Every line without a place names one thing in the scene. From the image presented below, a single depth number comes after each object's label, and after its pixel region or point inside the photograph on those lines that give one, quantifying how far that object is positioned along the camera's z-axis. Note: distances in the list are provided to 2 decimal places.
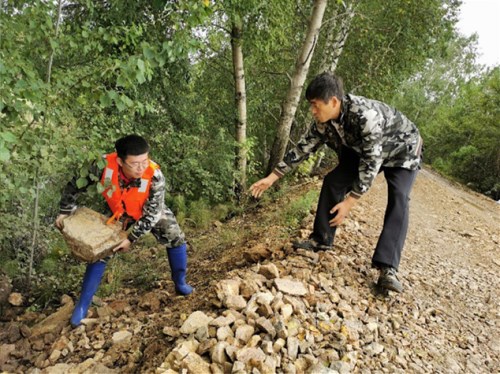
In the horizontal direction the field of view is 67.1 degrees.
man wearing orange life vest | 2.94
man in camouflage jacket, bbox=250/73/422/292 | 2.89
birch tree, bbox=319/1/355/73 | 8.96
